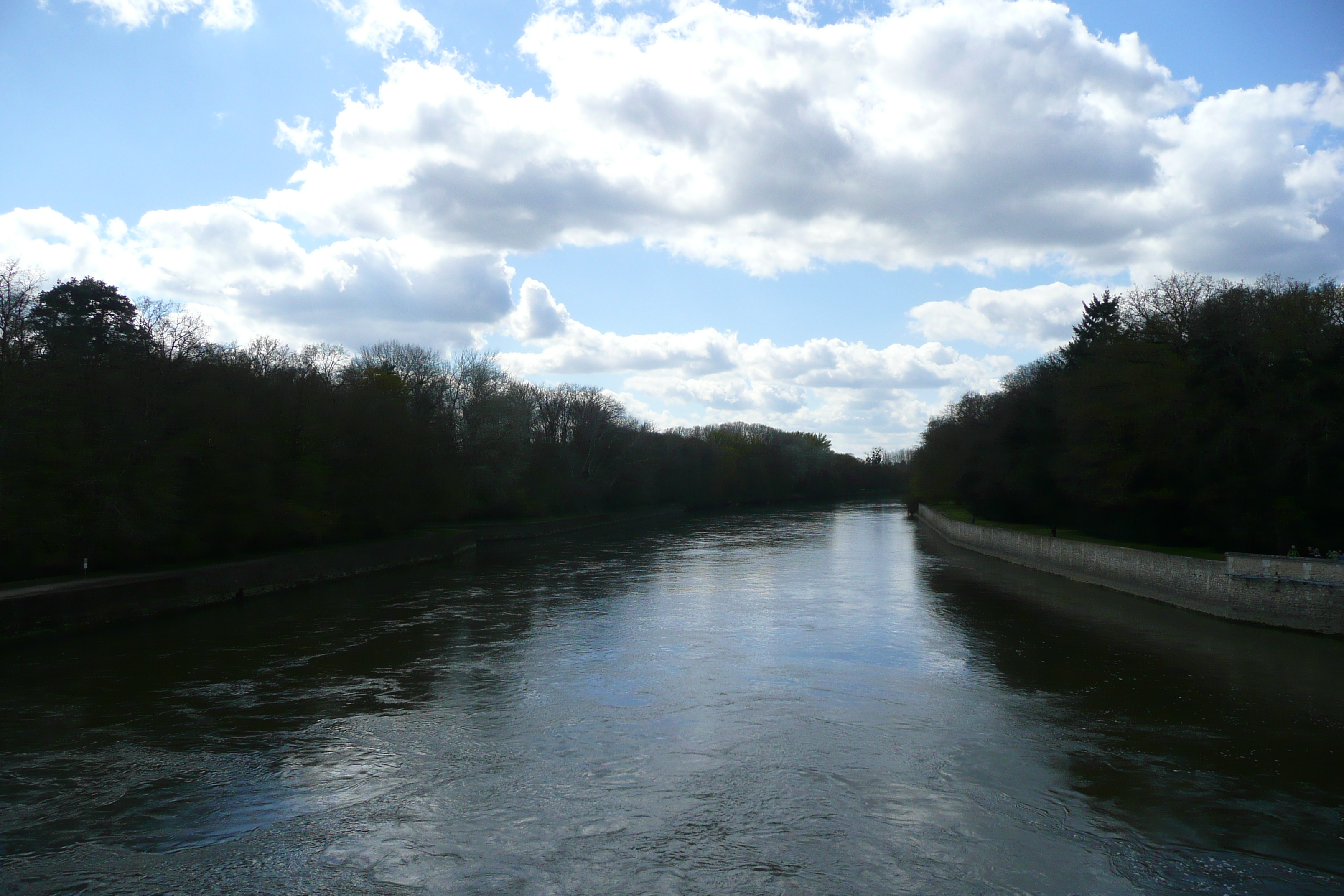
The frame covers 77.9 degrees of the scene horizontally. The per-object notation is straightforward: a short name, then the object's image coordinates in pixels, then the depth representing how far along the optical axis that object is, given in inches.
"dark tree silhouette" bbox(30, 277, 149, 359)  1111.6
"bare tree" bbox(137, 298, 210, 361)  1299.2
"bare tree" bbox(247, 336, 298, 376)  1781.5
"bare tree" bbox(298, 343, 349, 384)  2196.1
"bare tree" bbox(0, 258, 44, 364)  1098.7
